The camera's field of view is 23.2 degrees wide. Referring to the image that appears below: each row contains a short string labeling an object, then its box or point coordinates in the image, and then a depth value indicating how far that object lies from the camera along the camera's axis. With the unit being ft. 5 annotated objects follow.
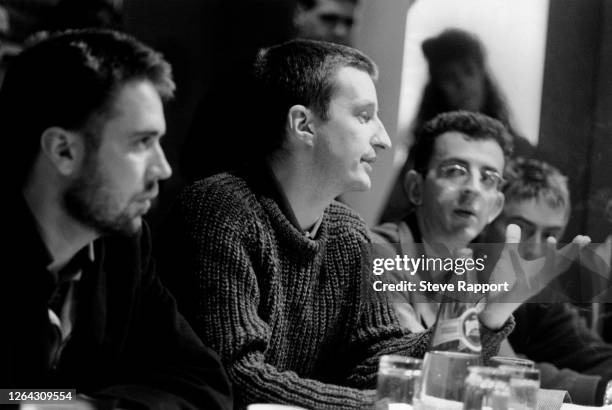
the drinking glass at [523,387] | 6.43
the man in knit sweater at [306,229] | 7.01
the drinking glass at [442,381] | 6.35
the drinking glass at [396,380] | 6.33
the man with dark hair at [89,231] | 6.16
